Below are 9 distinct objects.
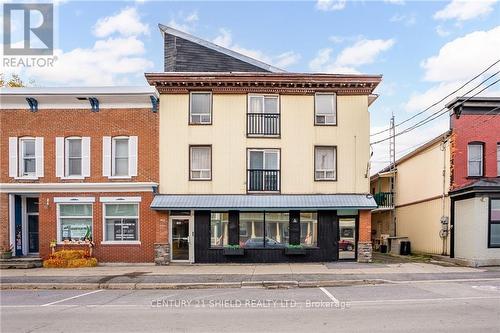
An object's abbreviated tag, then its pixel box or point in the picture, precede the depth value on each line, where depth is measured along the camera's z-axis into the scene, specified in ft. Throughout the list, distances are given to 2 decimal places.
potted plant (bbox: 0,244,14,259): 65.51
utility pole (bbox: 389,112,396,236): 96.97
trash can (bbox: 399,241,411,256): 84.12
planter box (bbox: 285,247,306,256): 66.59
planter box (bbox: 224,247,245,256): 66.44
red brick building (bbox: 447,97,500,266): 67.31
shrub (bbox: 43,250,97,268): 63.77
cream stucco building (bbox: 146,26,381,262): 67.15
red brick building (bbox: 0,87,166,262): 66.95
